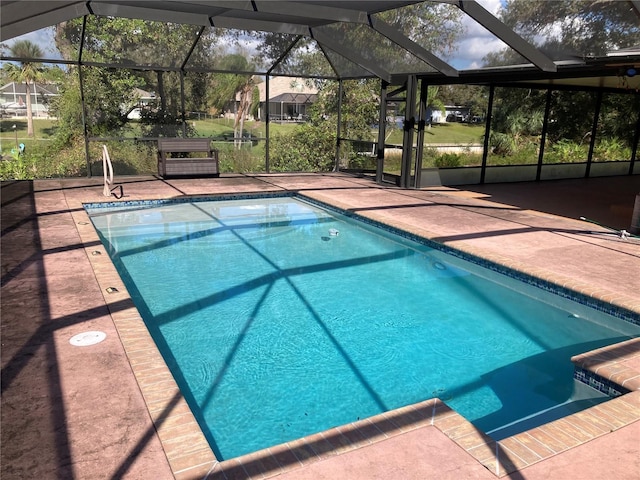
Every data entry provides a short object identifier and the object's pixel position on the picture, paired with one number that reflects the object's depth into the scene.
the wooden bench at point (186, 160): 10.80
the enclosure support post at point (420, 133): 10.33
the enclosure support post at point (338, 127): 12.56
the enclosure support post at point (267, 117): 11.97
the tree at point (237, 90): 11.73
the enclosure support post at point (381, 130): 11.05
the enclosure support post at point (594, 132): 13.11
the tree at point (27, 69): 10.41
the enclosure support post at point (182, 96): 11.05
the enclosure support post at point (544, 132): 12.21
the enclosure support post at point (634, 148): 13.80
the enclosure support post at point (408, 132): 10.31
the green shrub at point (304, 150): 13.45
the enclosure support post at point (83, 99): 9.08
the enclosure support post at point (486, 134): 11.41
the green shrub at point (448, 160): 11.20
